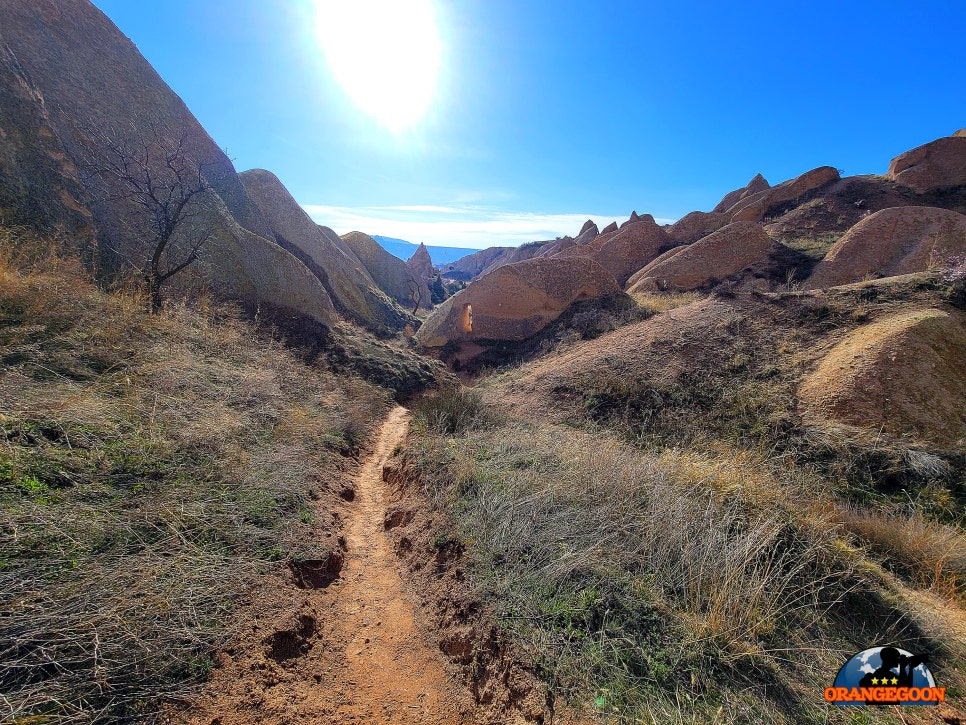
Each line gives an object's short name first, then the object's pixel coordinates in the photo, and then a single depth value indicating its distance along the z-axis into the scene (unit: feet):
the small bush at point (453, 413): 24.52
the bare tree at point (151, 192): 28.73
